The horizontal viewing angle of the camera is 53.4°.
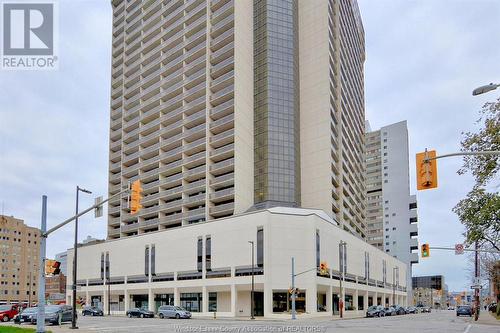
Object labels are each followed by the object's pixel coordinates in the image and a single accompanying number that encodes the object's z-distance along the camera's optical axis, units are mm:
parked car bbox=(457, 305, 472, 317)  73744
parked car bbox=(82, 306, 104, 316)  69250
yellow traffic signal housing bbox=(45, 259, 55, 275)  28277
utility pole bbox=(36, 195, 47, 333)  24231
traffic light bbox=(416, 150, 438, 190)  15078
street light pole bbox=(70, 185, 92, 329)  32769
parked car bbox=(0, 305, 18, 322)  44825
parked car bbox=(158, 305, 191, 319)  57194
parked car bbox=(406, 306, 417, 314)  91338
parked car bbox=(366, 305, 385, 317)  67188
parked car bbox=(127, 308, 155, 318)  63750
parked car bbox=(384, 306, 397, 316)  71844
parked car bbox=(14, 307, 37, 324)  39531
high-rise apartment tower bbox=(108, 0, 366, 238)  89750
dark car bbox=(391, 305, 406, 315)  79456
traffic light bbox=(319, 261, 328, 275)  51750
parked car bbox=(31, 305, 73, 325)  38875
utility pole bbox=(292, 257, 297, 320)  54750
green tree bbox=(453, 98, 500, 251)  24562
